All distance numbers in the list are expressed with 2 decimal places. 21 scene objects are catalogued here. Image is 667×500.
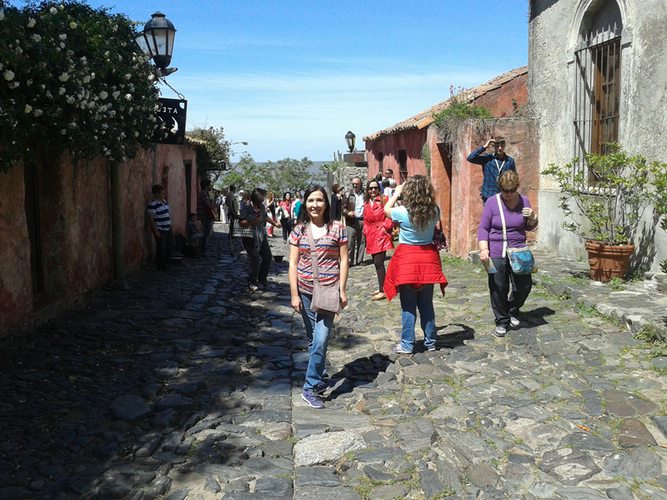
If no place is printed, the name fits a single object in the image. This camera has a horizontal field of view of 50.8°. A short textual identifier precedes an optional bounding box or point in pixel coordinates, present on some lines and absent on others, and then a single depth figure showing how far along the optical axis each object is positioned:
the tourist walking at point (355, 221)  12.21
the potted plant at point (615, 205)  8.34
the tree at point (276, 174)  52.09
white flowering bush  6.29
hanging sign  10.99
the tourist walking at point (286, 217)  21.41
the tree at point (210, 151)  20.98
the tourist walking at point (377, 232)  9.52
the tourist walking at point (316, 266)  5.11
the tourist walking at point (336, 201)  13.16
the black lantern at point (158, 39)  9.89
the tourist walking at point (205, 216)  15.79
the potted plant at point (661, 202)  7.60
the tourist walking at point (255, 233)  9.96
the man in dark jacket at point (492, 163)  9.17
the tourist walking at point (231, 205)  15.52
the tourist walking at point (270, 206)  24.41
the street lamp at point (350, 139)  27.05
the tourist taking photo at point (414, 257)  6.09
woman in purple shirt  6.43
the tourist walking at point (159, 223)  11.92
